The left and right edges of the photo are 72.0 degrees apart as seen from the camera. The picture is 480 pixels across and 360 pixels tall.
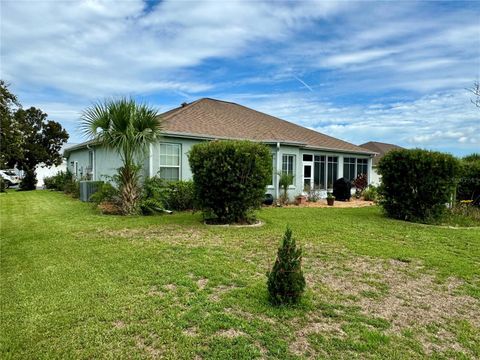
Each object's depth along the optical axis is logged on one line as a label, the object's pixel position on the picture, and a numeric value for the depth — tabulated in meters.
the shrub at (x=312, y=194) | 17.62
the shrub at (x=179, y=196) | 12.66
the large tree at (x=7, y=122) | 11.96
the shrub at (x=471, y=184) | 13.62
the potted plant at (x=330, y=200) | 15.88
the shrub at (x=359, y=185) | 19.88
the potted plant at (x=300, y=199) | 16.34
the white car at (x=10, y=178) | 30.33
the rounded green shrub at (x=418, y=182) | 10.23
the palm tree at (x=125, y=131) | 10.95
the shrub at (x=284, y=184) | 15.66
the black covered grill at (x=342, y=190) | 18.12
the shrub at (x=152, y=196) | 11.62
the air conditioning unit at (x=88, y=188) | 15.58
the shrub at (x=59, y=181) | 22.62
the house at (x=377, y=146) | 35.91
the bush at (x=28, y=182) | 26.45
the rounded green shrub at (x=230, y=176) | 9.12
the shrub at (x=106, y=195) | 11.96
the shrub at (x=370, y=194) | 18.25
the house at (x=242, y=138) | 13.79
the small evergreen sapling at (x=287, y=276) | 3.91
